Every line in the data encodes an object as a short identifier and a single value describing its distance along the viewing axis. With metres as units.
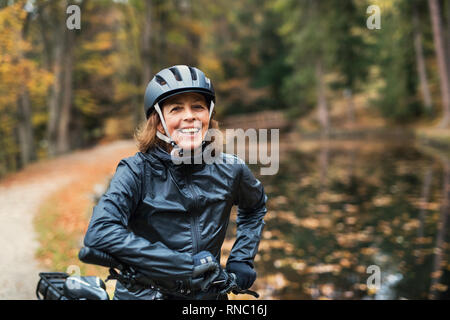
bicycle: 1.94
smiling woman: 1.96
